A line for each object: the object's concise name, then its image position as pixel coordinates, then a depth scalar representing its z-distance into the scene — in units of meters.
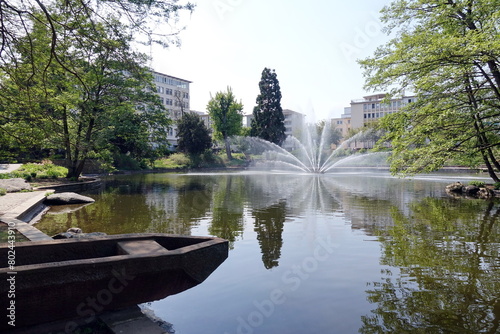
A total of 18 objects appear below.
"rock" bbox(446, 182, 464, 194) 19.69
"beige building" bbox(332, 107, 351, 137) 106.76
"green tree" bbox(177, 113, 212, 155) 53.84
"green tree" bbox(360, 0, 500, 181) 13.45
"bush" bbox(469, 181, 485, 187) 19.18
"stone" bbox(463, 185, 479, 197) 18.59
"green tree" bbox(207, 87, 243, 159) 66.12
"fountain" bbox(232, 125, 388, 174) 44.59
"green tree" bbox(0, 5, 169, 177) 7.76
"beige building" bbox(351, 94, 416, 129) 90.00
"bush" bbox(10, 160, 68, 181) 21.42
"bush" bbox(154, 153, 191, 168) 50.52
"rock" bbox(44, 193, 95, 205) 15.03
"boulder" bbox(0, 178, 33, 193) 16.19
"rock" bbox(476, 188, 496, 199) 17.58
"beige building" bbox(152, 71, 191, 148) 83.62
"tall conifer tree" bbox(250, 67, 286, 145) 62.31
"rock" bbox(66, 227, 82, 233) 8.62
